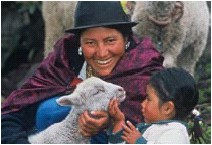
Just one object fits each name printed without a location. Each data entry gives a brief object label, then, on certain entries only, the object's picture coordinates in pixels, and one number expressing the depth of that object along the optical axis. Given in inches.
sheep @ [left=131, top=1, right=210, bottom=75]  299.4
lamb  181.3
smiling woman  188.0
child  174.9
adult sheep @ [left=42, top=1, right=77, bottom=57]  347.8
